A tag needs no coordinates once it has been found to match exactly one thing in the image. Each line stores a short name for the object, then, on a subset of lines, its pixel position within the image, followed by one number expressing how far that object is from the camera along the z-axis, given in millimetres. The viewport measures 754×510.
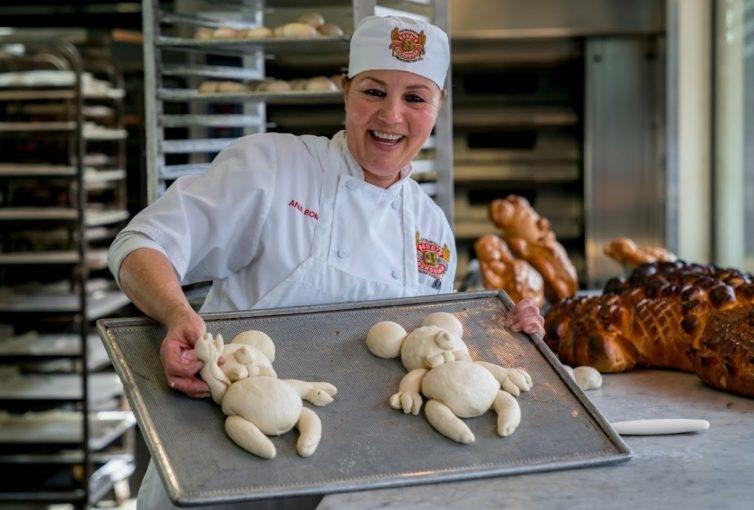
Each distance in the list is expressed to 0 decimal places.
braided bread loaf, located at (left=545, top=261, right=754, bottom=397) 1962
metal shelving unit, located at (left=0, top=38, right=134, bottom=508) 4465
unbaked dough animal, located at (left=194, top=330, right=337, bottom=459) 1468
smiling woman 2014
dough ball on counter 2025
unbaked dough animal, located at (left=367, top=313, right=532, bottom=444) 1562
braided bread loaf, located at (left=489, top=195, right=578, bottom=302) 2795
